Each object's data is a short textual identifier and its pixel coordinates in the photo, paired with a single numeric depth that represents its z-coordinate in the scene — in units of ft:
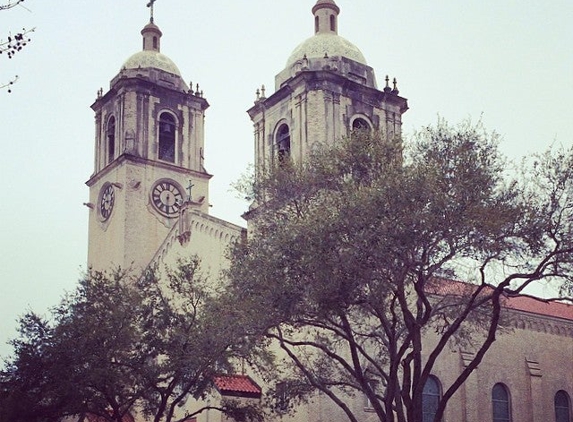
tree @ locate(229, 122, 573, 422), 70.54
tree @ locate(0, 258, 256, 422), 92.07
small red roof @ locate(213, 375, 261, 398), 106.11
